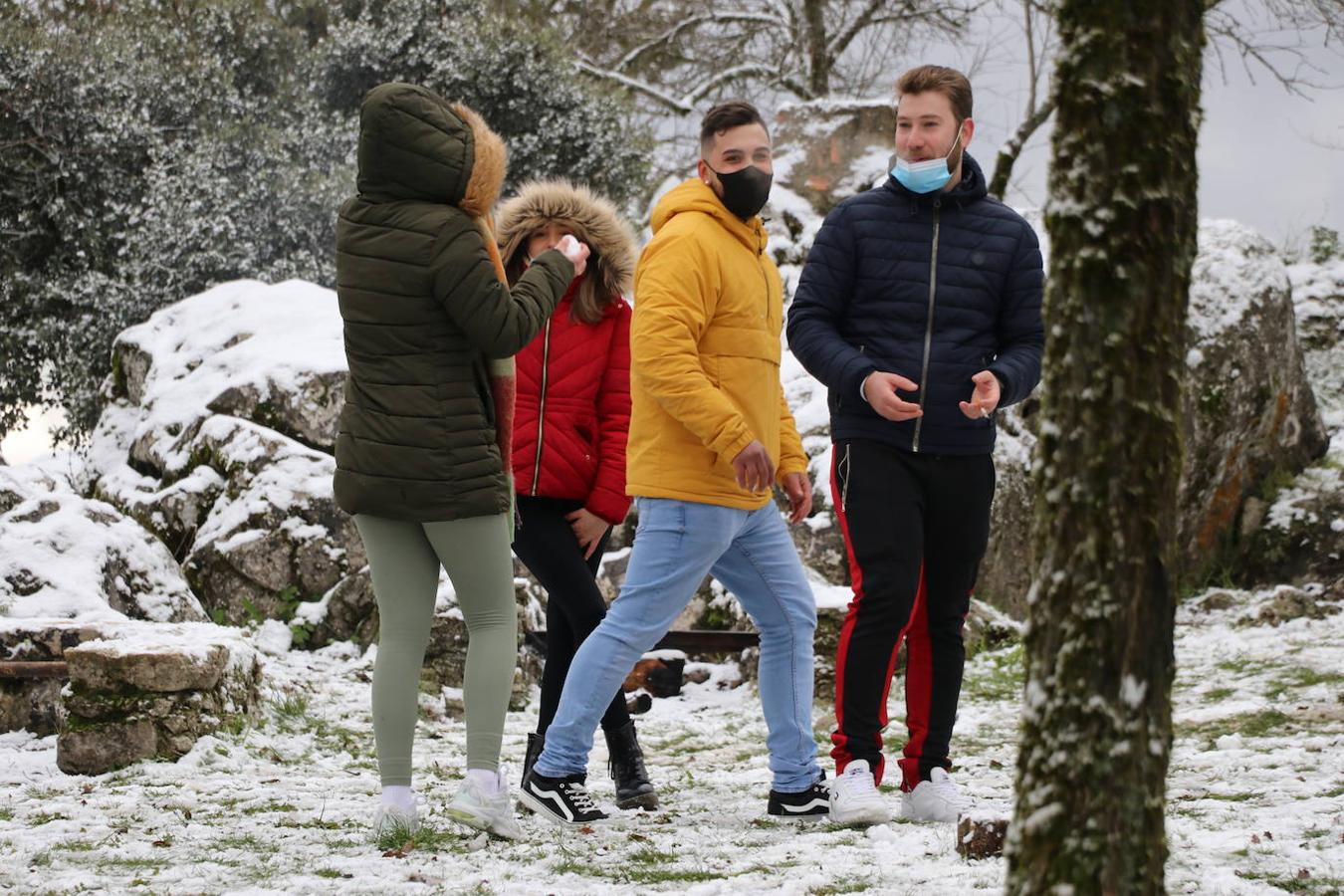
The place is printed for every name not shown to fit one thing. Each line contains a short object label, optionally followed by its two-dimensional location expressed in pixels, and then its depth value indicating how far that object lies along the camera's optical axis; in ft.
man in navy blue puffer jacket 25.23
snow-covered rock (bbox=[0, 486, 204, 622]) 39.88
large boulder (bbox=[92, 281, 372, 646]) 51.85
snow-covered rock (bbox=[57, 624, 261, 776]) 32.68
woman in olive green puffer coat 23.15
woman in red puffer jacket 27.32
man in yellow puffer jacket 24.85
